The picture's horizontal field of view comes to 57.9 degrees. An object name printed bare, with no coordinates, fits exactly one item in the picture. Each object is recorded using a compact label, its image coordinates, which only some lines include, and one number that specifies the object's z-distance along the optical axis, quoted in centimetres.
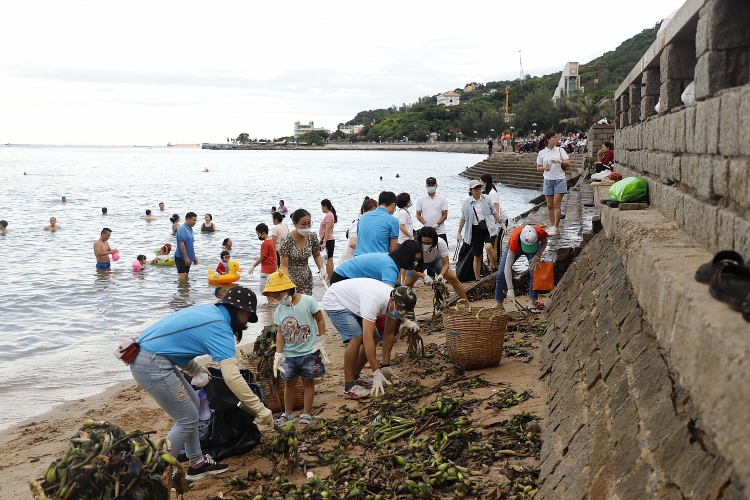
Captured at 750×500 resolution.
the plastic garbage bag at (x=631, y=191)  710
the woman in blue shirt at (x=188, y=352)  496
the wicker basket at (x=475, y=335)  676
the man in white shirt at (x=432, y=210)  1125
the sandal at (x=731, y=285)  271
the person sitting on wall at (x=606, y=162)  1545
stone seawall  274
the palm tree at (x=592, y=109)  4619
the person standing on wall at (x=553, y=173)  1160
